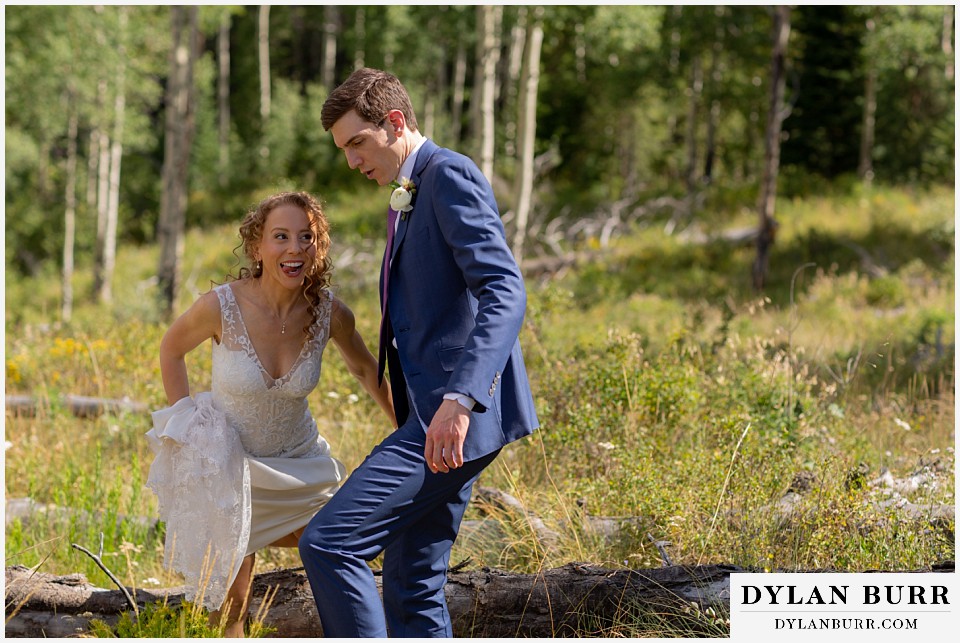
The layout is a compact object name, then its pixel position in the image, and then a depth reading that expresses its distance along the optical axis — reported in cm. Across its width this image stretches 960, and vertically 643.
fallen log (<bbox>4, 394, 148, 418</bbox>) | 667
